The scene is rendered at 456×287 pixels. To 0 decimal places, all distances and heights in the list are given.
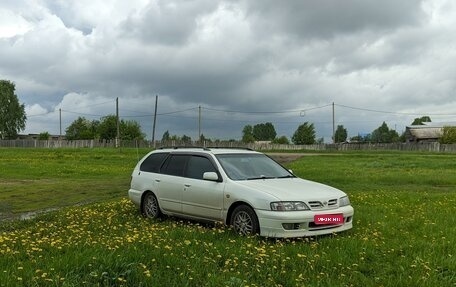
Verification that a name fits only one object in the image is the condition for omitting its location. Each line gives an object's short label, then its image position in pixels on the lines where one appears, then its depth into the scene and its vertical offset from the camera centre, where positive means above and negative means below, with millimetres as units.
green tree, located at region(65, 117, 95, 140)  109938 +3466
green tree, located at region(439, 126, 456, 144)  74562 +1870
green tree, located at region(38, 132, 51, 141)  107062 +1580
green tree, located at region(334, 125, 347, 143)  134000 +3622
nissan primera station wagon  7430 -820
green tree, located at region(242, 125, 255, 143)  120062 +4142
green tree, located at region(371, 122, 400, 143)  118188 +3193
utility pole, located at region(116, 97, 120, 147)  69812 +4697
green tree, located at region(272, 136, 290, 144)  116044 +1476
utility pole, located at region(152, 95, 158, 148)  72062 +3716
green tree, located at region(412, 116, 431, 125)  120938 +7289
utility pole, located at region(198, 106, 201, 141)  75875 +3435
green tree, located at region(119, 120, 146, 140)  101438 +2950
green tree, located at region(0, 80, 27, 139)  100688 +6353
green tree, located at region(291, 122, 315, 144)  102312 +2422
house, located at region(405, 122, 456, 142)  85938 +2659
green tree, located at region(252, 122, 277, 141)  158825 +4883
